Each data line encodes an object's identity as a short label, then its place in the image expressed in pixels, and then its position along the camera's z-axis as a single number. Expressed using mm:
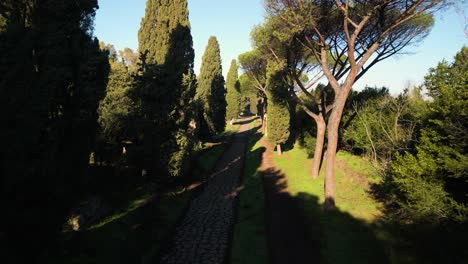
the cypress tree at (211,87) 38906
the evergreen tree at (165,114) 16219
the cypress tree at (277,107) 28844
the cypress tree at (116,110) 17266
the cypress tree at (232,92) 63750
